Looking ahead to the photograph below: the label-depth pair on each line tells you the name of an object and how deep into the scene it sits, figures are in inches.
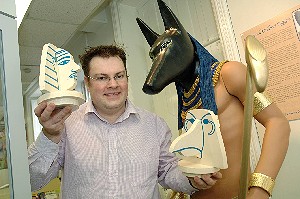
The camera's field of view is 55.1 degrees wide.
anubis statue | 32.7
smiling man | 42.7
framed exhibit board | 48.8
